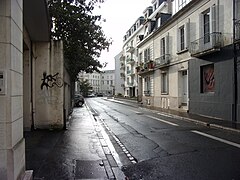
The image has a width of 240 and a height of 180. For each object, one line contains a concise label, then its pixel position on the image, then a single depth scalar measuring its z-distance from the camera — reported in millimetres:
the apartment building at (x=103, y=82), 83766
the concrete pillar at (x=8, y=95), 2454
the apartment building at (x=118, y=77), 49404
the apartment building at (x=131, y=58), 37738
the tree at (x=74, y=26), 11111
